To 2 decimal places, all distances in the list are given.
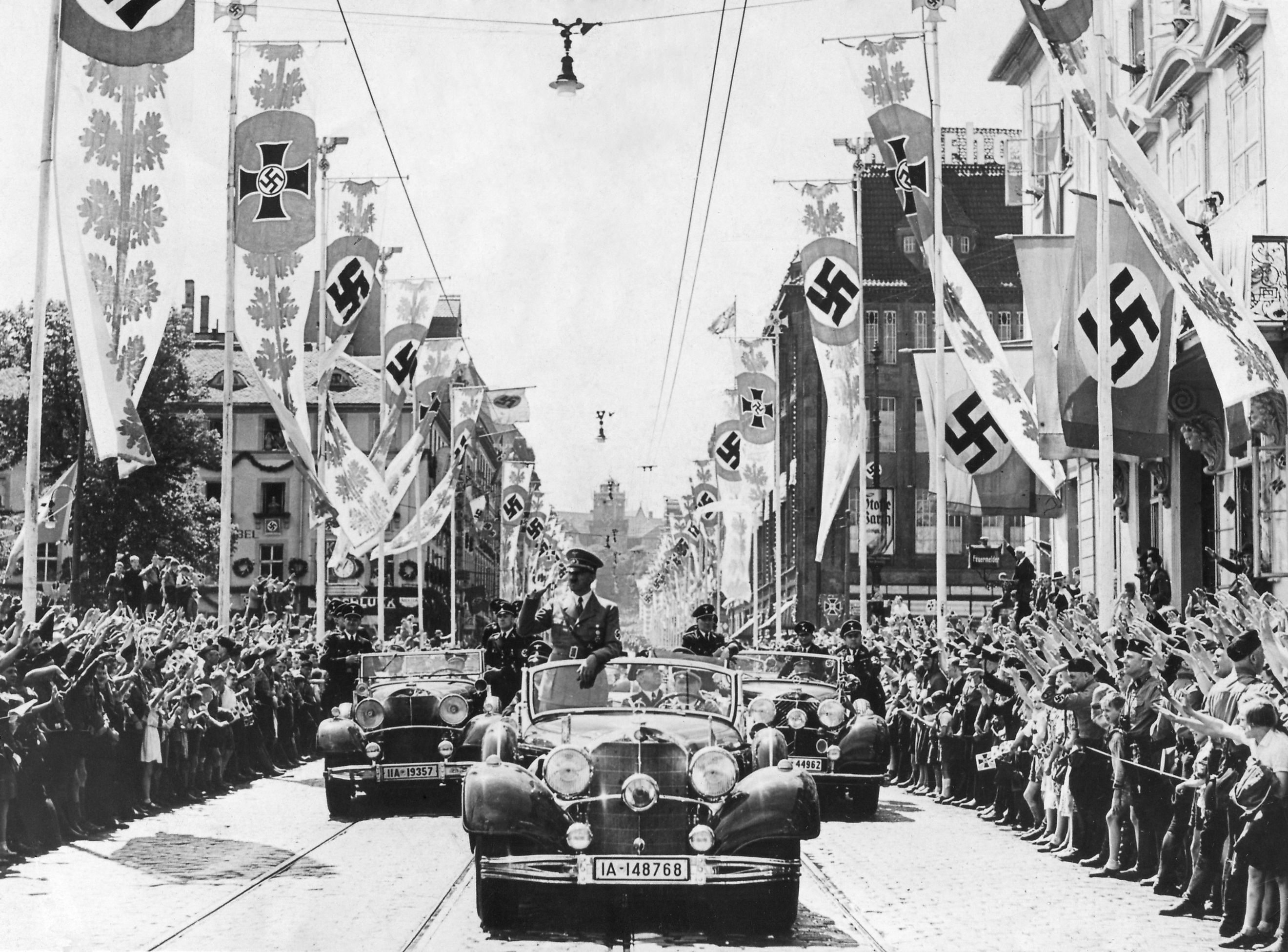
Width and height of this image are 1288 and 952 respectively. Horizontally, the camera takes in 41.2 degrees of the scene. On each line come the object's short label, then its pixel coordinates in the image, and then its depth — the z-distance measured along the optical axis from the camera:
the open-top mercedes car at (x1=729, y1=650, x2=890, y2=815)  17.16
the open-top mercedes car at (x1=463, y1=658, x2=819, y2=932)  9.88
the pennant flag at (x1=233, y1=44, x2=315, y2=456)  22.77
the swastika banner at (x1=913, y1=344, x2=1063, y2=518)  22.42
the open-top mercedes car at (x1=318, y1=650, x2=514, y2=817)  16.98
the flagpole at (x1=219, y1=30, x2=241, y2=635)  24.25
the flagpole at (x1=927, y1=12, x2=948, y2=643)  22.36
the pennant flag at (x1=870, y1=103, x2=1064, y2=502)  21.22
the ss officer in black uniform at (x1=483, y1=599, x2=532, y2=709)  18.52
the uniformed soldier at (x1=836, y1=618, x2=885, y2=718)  19.48
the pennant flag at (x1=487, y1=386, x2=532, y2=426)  40.53
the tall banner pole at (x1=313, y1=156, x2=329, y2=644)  29.09
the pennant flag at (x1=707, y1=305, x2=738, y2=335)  38.47
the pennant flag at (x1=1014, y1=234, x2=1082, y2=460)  19.06
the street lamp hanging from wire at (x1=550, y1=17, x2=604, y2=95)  18.34
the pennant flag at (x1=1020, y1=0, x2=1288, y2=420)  14.47
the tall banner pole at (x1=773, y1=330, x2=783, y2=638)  42.50
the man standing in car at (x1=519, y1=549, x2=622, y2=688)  12.89
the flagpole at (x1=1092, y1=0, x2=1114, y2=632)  16.70
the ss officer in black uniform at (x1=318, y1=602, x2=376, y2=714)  23.75
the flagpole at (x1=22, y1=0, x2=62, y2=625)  15.02
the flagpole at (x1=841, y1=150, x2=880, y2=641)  27.17
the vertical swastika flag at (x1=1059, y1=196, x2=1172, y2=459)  17.30
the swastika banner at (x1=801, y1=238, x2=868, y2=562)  26.62
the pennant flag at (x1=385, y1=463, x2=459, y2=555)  36.69
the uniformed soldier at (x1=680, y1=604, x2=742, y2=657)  21.47
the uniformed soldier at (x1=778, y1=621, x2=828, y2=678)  23.39
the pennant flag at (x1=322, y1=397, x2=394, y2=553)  28.83
